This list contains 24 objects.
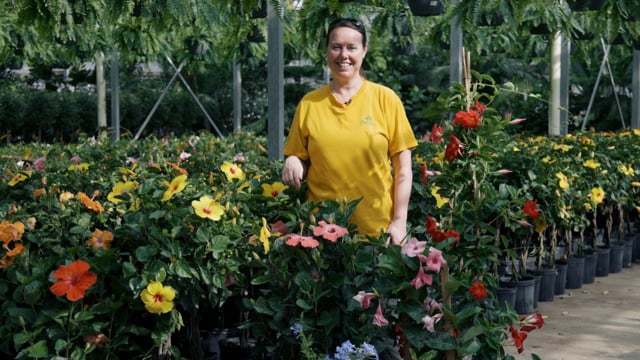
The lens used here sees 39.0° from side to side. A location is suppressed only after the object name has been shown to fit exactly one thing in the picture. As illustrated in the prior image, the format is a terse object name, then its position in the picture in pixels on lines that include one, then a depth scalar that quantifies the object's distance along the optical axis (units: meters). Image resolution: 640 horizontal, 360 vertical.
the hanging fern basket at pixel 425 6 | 5.43
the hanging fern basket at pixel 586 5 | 4.10
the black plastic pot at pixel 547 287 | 5.71
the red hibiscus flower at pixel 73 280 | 2.38
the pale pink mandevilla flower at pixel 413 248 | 2.28
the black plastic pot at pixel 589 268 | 6.36
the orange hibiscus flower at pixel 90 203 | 2.77
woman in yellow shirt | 2.95
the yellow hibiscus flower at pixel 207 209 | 2.59
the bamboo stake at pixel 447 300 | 2.35
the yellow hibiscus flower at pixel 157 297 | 2.47
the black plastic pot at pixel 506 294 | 5.22
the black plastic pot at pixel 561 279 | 5.91
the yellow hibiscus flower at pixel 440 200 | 3.69
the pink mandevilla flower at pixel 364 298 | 2.32
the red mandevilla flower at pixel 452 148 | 2.93
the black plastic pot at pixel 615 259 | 6.86
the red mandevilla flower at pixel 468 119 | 2.91
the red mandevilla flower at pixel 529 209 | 3.31
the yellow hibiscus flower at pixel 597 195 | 5.77
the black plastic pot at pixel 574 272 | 6.13
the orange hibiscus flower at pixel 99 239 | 2.61
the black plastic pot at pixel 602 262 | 6.64
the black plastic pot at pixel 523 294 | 5.30
